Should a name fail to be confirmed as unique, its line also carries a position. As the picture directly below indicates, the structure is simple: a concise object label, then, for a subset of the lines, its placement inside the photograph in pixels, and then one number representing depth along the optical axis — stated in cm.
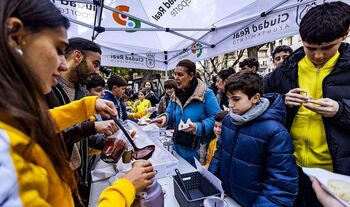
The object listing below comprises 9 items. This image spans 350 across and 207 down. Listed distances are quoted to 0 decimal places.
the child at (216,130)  219
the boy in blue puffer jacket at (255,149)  120
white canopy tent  282
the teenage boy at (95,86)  313
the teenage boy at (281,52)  332
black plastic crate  123
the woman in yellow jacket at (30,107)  41
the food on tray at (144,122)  275
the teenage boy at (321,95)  112
